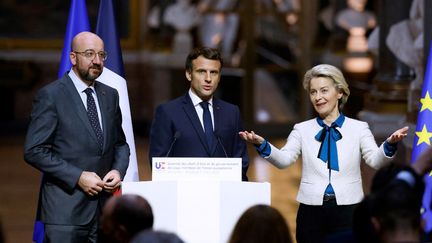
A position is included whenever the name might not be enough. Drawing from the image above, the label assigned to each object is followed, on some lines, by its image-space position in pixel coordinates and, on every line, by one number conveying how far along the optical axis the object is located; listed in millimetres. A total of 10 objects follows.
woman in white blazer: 12023
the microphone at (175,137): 12297
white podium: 11437
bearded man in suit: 11922
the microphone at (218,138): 12441
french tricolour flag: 14602
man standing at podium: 12336
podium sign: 11602
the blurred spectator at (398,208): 8070
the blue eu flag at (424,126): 13930
